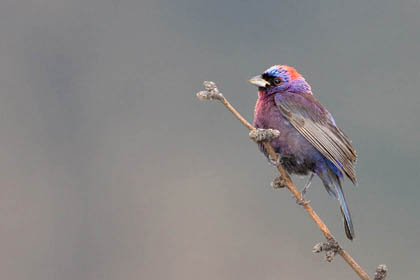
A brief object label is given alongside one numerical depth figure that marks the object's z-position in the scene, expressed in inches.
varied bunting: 300.4
